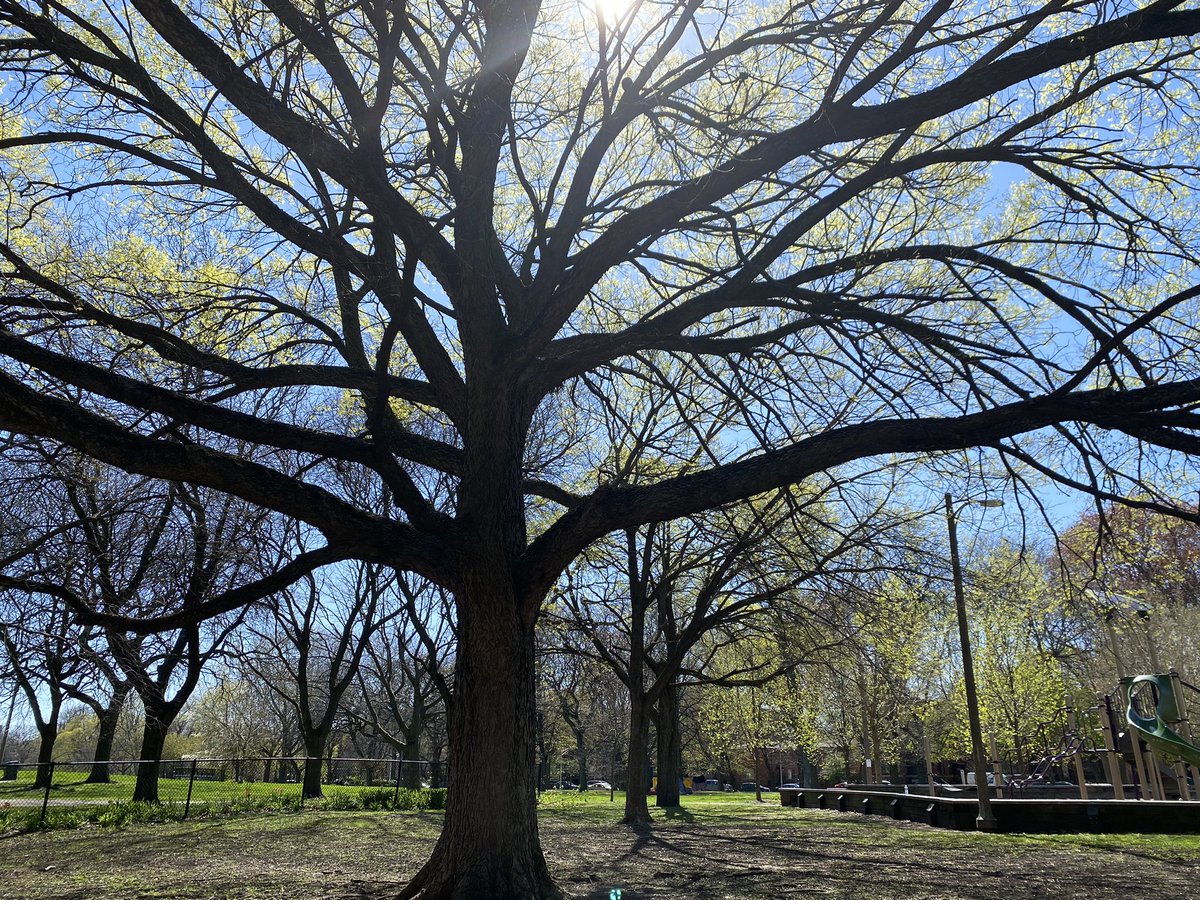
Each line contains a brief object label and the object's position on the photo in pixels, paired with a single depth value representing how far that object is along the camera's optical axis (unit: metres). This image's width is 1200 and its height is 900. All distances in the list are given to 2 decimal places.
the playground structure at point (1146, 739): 12.50
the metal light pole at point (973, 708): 13.70
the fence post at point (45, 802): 12.79
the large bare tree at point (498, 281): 5.64
